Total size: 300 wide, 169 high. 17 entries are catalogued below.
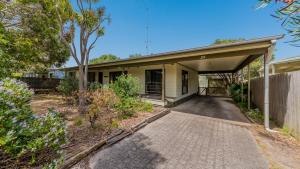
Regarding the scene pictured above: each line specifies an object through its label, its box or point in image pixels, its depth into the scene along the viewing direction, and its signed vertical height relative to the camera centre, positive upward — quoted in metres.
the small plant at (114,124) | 4.92 -1.43
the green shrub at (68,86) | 9.60 -0.15
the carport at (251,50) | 5.12 +1.34
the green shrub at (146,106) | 7.52 -1.25
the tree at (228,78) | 17.86 +0.71
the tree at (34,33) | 5.41 +3.85
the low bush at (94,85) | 9.97 -0.13
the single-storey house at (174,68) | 5.55 +1.24
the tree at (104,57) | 42.12 +7.92
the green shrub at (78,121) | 5.14 -1.42
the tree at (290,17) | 2.70 +1.30
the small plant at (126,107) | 6.16 -1.06
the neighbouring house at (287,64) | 8.17 +1.20
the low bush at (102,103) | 4.34 -0.65
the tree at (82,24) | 7.34 +3.22
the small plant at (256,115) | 6.65 -1.61
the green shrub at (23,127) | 1.44 -0.50
